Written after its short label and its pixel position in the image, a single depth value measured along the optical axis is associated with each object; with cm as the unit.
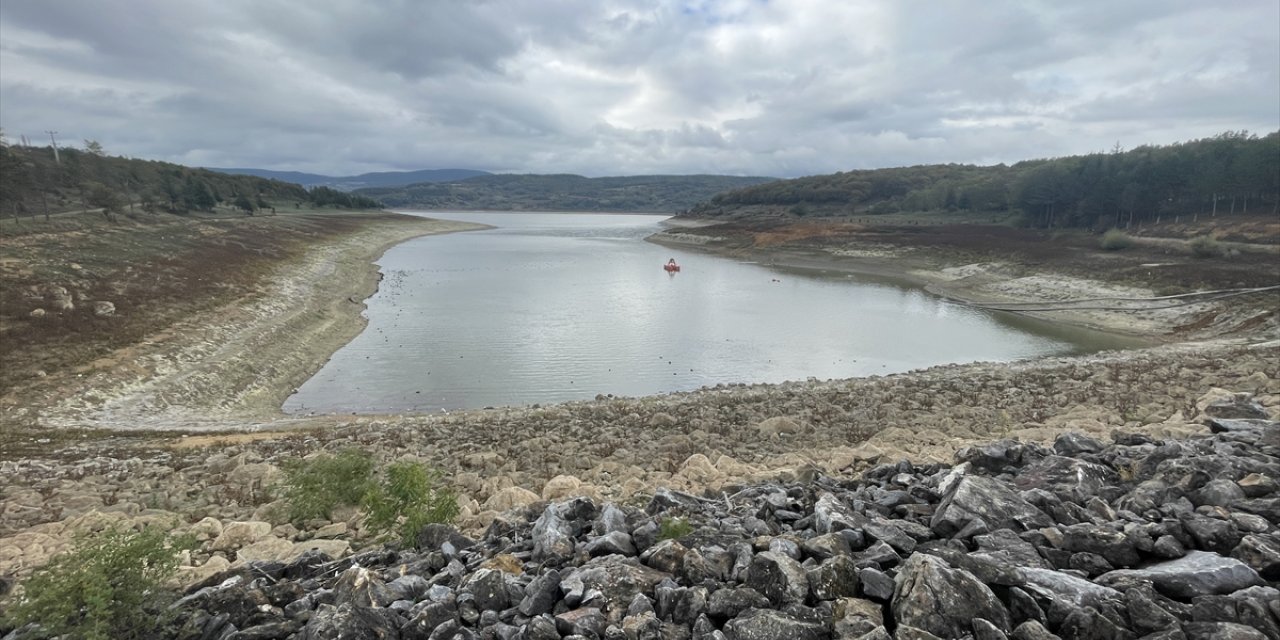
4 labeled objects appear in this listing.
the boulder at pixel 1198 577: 388
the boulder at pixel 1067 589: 373
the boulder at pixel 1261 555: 403
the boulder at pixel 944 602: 355
